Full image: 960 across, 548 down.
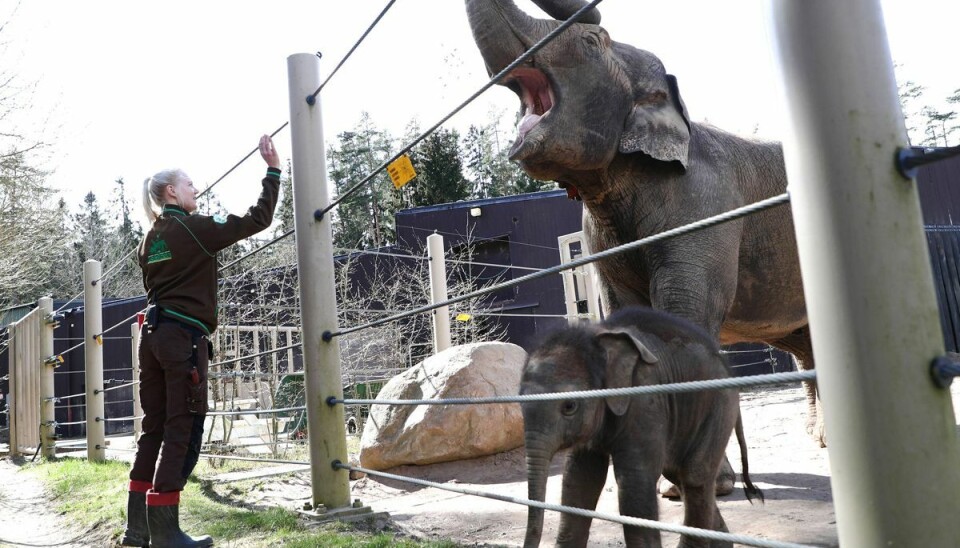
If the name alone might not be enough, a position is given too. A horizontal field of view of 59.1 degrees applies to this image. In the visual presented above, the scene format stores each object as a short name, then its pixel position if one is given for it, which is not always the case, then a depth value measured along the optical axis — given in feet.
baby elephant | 8.42
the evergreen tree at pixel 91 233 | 154.81
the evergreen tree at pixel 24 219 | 42.55
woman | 11.48
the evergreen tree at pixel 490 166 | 125.16
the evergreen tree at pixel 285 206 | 112.16
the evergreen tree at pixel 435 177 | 115.34
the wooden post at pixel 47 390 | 32.35
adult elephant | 11.71
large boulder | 20.58
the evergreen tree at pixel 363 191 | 119.03
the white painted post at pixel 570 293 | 38.22
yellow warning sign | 13.62
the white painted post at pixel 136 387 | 28.83
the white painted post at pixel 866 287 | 3.56
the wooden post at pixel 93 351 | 25.48
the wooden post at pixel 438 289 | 28.07
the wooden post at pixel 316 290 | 12.01
